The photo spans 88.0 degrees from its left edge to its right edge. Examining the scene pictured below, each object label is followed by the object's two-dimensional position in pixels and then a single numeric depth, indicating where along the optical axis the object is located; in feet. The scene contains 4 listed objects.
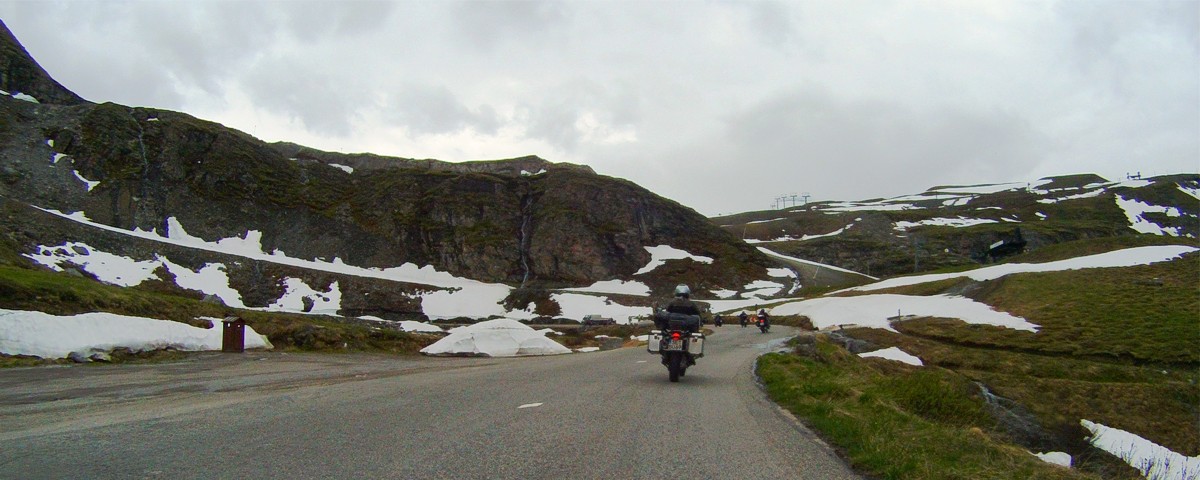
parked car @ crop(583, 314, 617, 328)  180.42
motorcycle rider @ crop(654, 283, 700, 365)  42.32
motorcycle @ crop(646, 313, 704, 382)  40.70
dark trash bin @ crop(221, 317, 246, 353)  69.00
